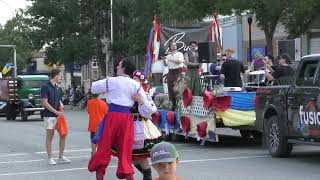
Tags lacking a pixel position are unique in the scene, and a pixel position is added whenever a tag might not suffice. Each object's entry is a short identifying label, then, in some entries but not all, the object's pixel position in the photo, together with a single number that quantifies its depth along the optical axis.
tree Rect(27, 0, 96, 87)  54.62
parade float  15.02
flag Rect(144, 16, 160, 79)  19.23
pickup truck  11.99
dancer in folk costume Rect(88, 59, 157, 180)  8.88
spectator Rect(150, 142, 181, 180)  4.85
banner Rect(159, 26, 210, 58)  19.47
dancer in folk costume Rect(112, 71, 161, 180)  9.09
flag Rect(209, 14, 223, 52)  19.83
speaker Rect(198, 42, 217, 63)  16.69
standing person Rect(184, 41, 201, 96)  16.36
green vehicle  34.06
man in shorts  13.27
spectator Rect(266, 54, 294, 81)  14.72
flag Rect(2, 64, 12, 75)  55.41
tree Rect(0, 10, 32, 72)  89.81
